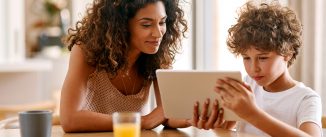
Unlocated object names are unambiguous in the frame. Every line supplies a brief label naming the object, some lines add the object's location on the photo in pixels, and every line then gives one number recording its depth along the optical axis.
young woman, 1.90
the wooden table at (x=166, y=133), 1.78
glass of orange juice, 1.42
